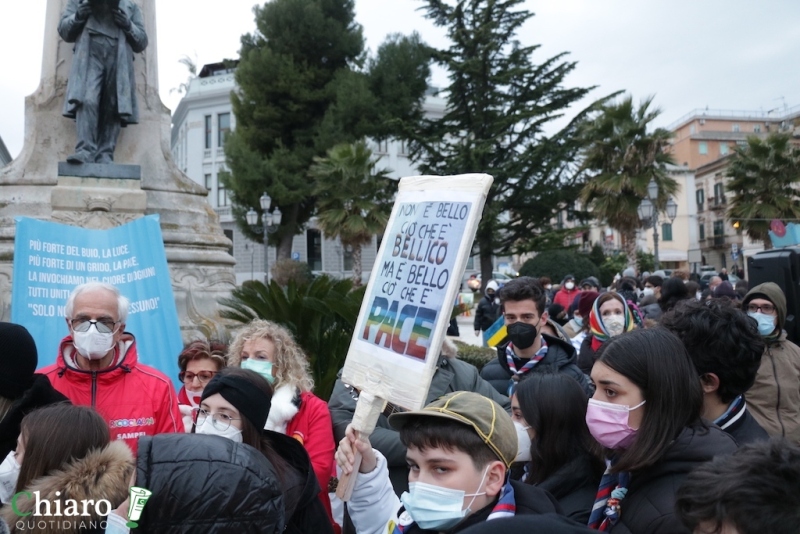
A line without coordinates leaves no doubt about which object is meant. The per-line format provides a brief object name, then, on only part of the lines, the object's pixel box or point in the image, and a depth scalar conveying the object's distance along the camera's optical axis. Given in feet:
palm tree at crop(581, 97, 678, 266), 89.04
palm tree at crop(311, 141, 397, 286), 96.43
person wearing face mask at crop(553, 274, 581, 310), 39.19
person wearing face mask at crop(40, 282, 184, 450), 11.09
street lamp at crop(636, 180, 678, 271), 65.21
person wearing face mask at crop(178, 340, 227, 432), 14.10
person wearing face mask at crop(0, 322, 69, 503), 9.28
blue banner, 18.28
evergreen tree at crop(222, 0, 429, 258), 120.67
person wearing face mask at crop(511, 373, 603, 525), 8.88
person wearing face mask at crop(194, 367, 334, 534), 8.36
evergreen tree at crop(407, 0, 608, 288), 108.27
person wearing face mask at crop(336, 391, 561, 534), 7.18
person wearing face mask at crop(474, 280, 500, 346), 43.05
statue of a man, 26.71
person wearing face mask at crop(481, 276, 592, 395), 14.71
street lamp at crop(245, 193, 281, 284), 89.99
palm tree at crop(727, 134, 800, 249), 104.22
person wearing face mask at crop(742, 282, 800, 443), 13.67
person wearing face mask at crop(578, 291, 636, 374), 18.85
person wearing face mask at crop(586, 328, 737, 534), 7.23
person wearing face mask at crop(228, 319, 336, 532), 11.11
